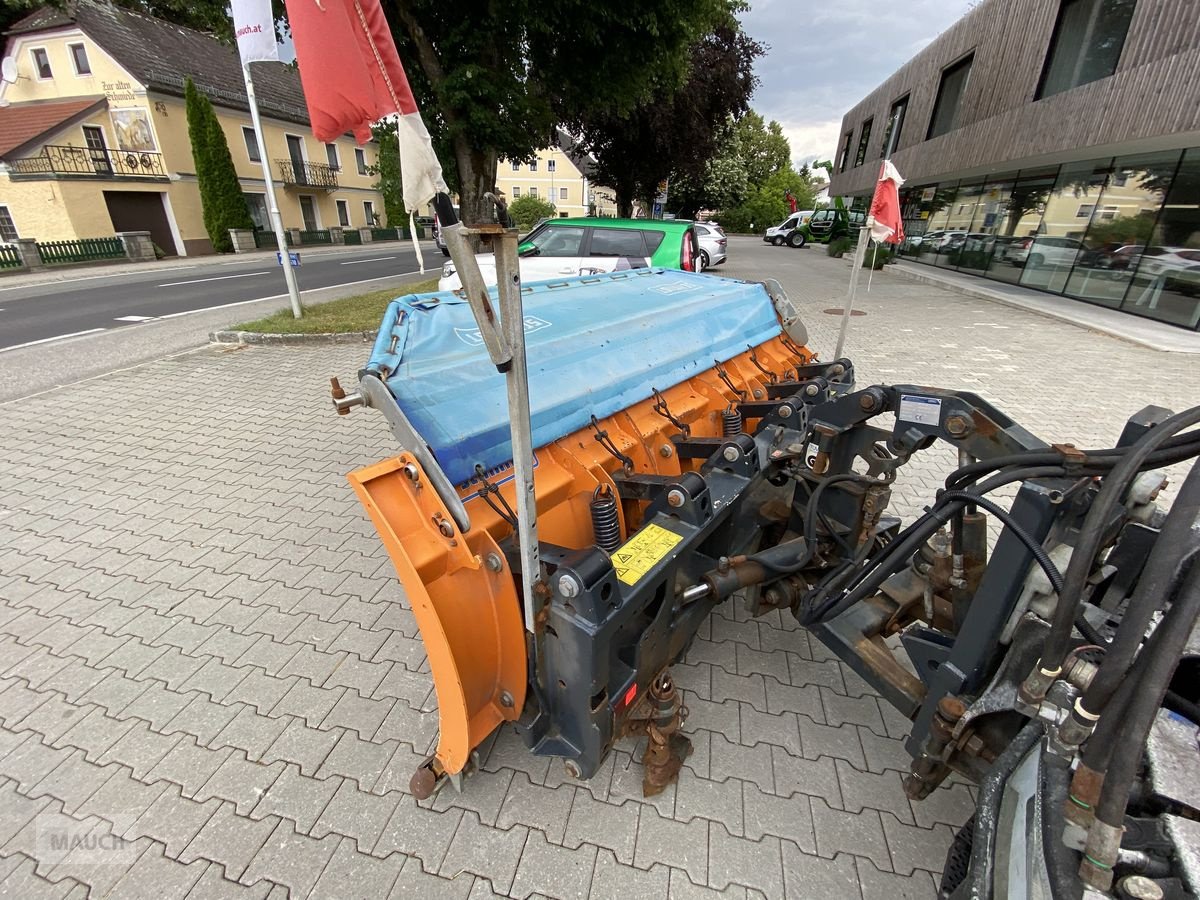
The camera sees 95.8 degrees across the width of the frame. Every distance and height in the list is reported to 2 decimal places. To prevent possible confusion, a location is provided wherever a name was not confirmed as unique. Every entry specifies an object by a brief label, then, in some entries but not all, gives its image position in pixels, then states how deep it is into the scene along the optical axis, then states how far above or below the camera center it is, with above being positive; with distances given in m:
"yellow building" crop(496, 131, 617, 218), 54.03 +3.08
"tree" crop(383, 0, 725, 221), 9.19 +2.72
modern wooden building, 9.86 +1.53
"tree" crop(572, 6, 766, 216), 17.44 +2.94
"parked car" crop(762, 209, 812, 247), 30.59 -0.44
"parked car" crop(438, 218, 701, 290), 7.27 -0.37
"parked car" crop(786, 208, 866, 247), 26.25 -0.29
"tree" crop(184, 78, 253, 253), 22.59 +1.57
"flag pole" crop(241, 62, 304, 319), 7.81 +0.01
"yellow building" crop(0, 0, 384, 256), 20.11 +3.23
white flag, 6.42 +2.06
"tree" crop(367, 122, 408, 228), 9.82 +1.11
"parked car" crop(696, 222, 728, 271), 16.50 -0.75
